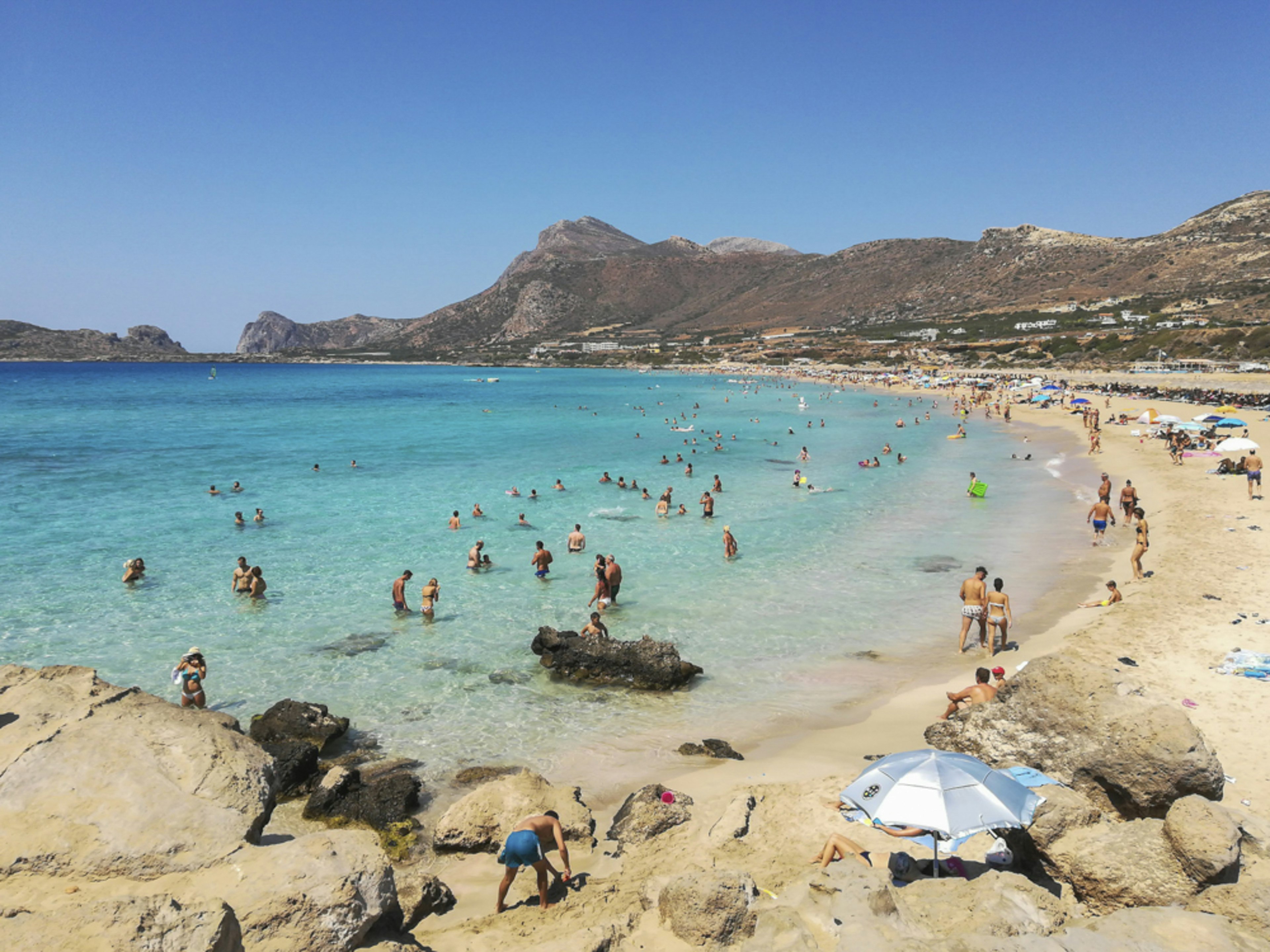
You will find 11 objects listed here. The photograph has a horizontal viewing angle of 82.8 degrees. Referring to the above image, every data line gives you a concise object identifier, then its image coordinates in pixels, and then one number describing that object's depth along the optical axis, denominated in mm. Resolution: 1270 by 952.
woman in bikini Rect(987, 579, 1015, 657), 12062
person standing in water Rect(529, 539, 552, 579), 17312
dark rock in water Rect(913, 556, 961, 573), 17281
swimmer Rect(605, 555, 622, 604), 15211
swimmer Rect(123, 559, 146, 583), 16969
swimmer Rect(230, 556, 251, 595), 16172
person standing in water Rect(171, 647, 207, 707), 10680
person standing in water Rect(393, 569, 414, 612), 15016
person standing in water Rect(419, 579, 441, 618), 14930
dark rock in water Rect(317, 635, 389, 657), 13102
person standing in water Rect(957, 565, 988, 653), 12242
